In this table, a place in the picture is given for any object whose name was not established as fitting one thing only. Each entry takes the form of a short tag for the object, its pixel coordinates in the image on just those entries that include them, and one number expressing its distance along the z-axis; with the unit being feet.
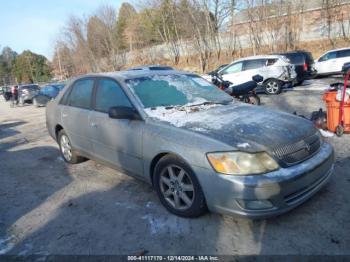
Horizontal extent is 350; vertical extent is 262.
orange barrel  19.63
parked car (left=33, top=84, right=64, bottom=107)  62.99
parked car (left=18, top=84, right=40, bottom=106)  77.36
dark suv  50.67
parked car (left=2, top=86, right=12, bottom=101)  91.26
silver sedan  9.80
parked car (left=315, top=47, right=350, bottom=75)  57.00
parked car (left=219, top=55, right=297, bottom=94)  43.01
